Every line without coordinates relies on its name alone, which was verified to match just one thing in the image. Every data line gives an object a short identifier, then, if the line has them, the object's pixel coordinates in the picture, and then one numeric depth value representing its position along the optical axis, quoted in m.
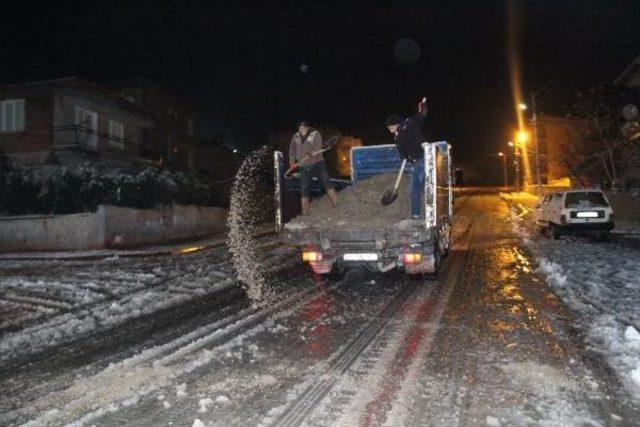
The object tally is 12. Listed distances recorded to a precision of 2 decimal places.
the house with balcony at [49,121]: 26.02
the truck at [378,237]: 8.42
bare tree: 27.98
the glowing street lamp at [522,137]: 42.66
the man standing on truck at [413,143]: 9.06
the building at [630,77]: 31.19
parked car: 15.91
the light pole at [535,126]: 31.04
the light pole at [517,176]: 50.91
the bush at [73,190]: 19.67
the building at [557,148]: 33.25
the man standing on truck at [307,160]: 9.75
